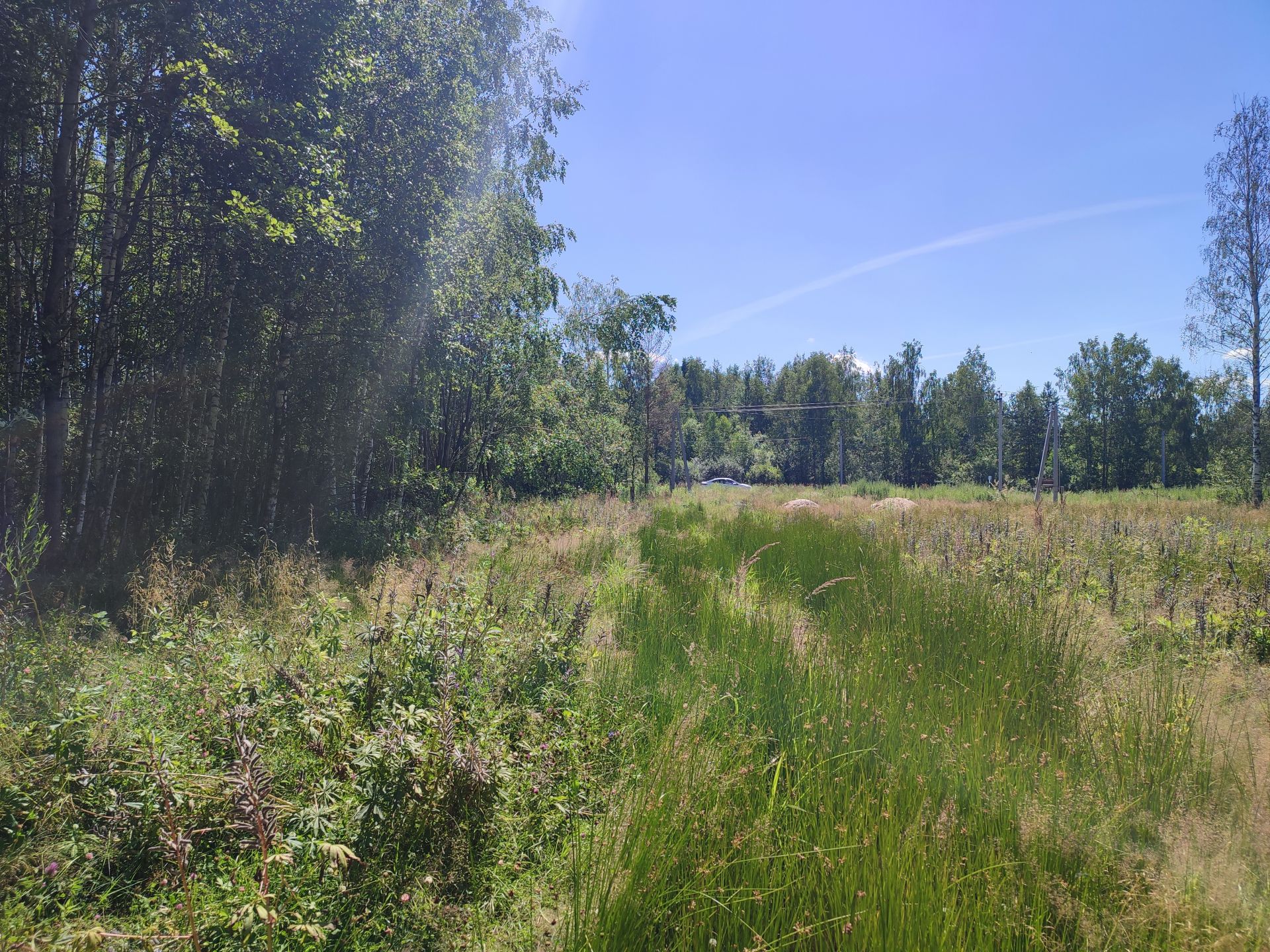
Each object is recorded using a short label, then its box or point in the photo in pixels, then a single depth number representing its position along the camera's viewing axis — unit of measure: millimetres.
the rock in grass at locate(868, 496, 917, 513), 14003
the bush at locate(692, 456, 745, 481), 53406
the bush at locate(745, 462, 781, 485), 51500
